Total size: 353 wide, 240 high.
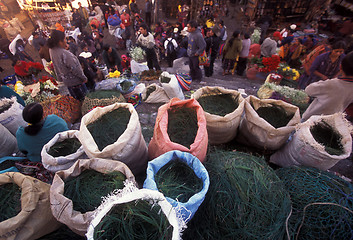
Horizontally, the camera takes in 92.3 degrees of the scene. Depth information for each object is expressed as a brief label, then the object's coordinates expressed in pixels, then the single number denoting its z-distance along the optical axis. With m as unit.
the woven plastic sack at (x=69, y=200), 1.02
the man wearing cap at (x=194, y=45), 3.94
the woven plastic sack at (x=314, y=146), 1.48
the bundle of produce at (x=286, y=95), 3.07
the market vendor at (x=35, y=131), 1.64
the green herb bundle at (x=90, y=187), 1.13
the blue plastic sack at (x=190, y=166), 1.00
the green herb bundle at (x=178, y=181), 1.14
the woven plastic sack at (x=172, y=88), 3.04
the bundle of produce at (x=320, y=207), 1.24
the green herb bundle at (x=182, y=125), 1.67
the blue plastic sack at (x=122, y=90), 3.26
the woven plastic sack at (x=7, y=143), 2.06
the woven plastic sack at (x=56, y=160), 1.41
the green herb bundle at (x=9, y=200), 1.13
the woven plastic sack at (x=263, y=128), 1.74
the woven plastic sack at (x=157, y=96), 3.33
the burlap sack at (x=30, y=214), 1.00
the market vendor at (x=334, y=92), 1.85
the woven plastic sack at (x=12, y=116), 2.24
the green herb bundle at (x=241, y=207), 1.17
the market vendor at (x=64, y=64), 2.66
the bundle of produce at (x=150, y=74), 4.41
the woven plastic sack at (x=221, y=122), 1.80
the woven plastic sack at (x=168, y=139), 1.41
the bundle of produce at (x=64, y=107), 2.81
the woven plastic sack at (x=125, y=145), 1.36
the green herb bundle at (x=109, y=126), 1.62
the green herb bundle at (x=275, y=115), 1.90
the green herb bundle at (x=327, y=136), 1.56
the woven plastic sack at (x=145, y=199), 0.83
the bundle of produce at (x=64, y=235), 1.29
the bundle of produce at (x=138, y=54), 4.90
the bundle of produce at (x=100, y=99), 2.74
